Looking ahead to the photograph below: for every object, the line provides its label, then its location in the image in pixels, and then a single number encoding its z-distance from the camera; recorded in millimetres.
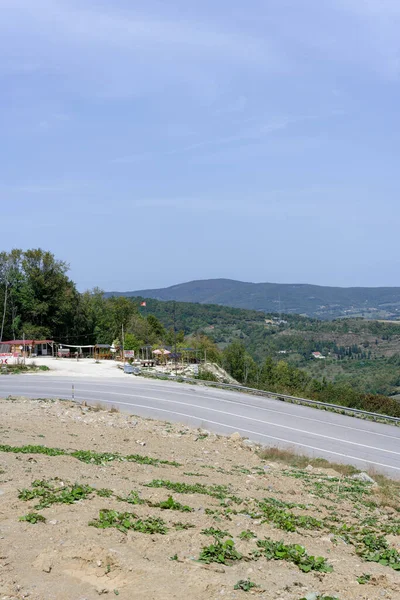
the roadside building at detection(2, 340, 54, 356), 65062
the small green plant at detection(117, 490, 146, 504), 9547
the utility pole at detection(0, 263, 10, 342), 76188
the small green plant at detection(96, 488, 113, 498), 9729
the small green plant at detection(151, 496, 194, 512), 9469
